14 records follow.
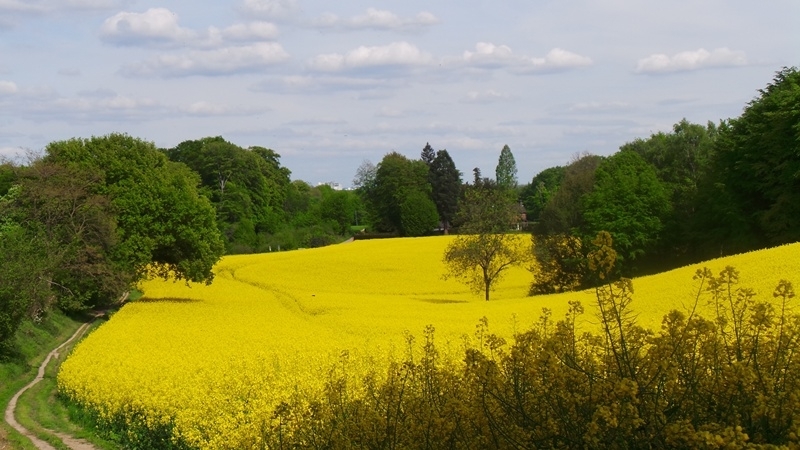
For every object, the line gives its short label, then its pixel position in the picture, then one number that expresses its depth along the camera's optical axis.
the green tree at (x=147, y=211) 45.31
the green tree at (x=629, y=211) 55.59
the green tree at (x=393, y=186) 114.06
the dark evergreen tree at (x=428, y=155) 133.00
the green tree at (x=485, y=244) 52.56
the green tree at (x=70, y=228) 40.72
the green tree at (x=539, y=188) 141.50
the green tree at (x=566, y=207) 61.09
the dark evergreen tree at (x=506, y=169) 178.25
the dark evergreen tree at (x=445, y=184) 117.31
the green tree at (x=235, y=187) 101.61
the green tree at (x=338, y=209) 122.75
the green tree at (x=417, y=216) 110.00
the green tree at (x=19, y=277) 29.28
